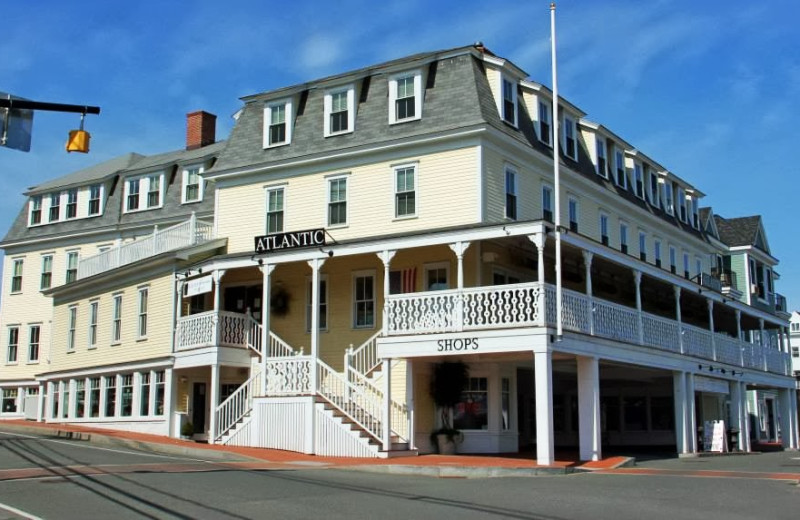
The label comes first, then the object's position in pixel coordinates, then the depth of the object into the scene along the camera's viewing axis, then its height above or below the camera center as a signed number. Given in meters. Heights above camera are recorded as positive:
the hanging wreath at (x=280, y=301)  30.56 +3.37
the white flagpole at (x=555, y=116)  24.03 +7.69
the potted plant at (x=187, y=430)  30.28 -0.86
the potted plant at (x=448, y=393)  25.86 +0.31
